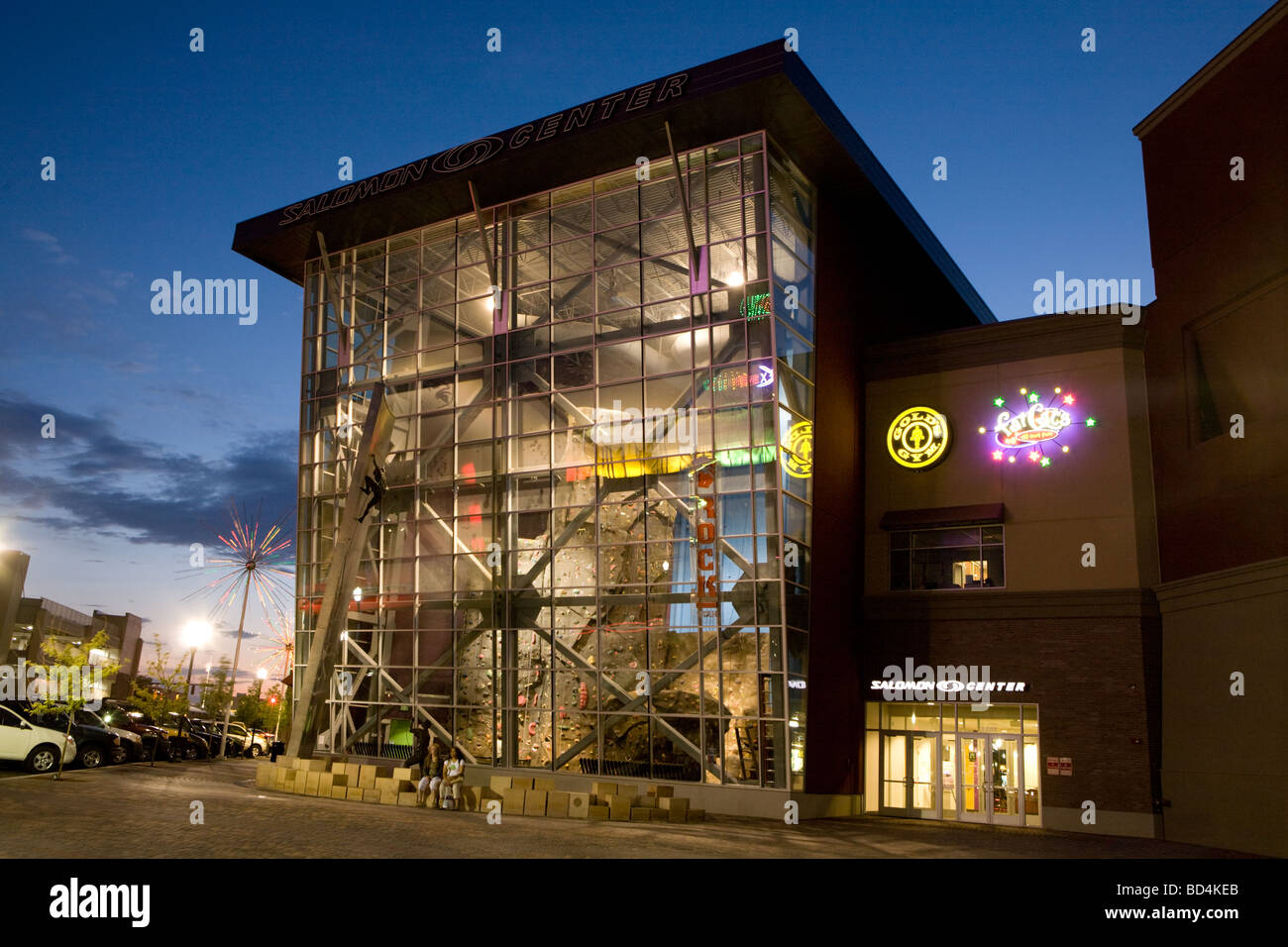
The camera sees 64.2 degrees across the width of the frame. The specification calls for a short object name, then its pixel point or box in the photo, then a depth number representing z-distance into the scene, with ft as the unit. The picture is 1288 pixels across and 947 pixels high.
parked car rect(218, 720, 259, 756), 183.11
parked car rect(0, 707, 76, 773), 87.81
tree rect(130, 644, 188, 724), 155.11
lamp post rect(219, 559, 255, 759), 148.41
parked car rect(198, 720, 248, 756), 157.09
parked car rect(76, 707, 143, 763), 108.58
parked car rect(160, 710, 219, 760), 136.79
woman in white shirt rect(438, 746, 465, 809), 76.28
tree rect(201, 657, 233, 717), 246.35
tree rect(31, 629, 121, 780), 94.38
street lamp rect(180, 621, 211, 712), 150.52
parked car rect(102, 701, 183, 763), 124.57
